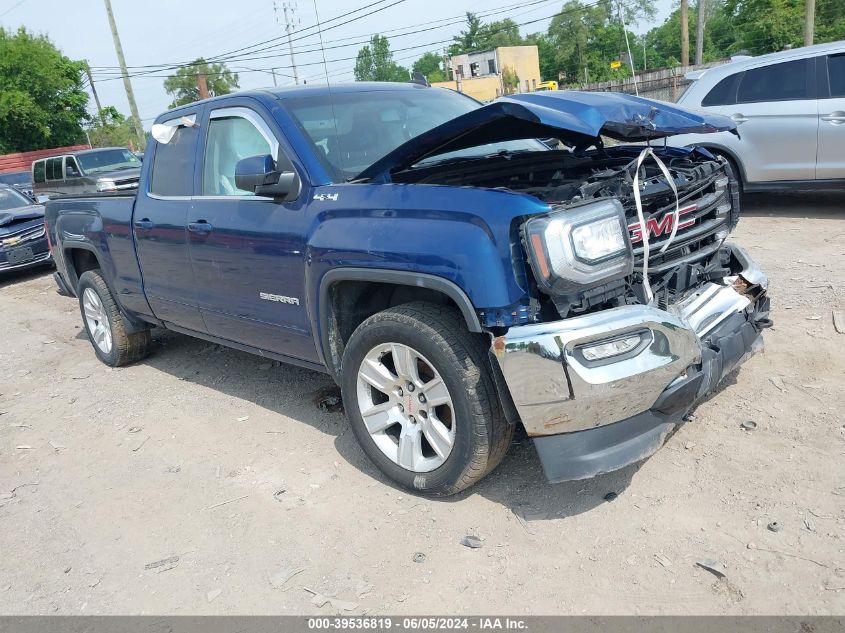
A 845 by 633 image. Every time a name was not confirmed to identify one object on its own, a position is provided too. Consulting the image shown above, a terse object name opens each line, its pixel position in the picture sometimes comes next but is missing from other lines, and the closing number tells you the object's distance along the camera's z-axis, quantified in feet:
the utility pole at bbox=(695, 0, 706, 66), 88.87
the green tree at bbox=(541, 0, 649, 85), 197.67
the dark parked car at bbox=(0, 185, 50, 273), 34.99
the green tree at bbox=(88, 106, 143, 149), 142.41
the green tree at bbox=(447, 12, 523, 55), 231.30
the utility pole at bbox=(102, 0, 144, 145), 93.40
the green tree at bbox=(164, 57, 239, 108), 207.21
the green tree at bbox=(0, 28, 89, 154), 118.93
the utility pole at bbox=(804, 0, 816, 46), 65.21
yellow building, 176.55
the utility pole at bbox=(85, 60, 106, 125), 130.14
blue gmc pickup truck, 9.04
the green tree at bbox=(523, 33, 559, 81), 224.61
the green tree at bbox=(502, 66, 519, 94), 180.75
